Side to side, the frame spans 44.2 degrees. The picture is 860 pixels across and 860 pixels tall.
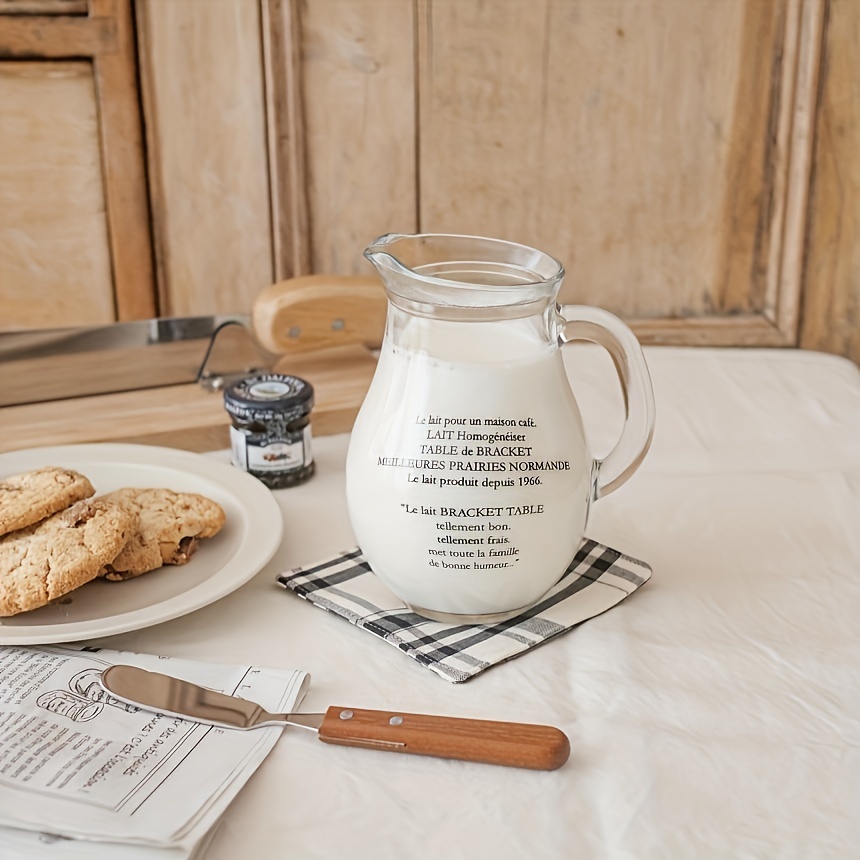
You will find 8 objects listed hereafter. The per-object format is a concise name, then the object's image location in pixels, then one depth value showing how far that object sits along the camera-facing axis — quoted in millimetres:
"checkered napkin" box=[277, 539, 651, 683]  657
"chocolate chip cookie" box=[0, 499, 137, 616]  662
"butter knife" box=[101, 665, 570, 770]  564
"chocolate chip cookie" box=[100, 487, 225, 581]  742
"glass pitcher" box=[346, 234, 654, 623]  627
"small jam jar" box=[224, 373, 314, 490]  904
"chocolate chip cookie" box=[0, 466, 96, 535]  711
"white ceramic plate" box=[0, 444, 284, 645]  667
